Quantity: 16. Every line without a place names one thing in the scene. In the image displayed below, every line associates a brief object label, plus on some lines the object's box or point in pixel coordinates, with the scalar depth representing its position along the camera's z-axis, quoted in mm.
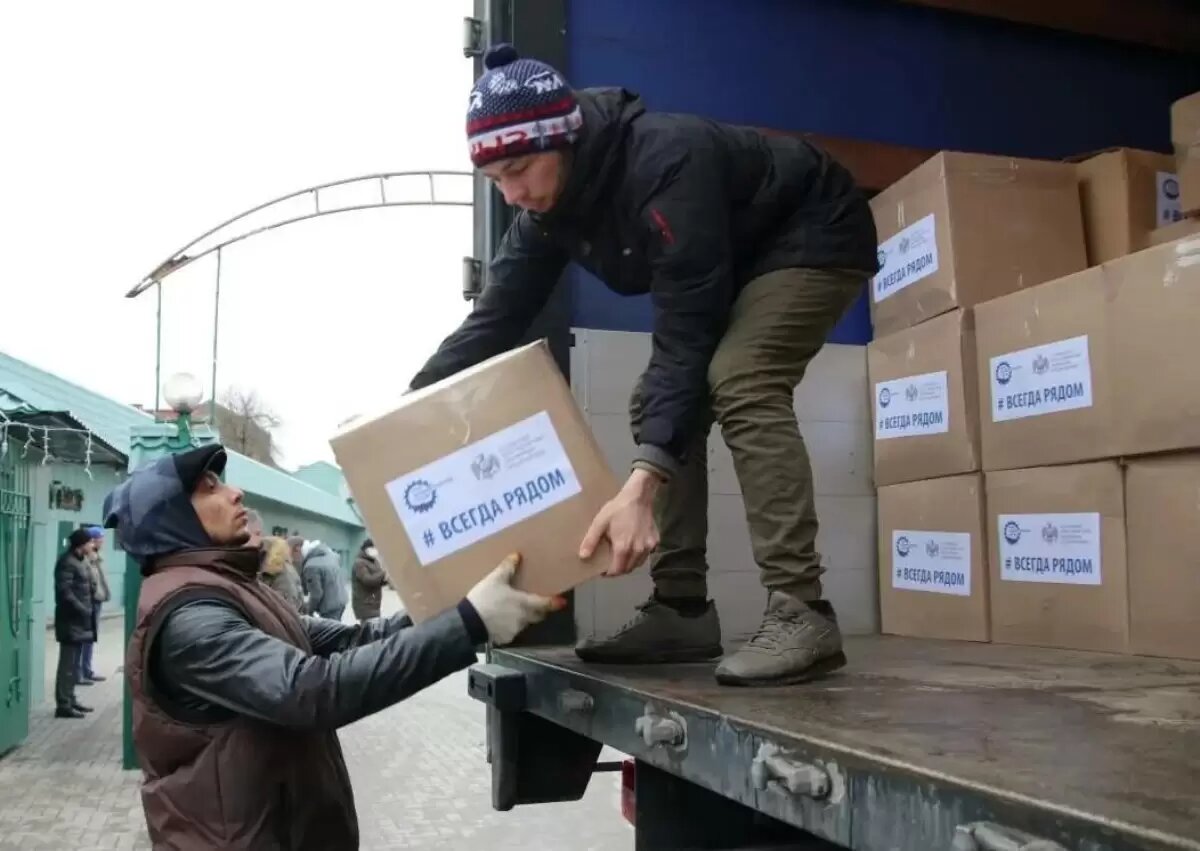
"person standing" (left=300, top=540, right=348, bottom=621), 10555
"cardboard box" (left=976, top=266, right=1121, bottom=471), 2578
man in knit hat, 1930
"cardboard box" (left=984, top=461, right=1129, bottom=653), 2557
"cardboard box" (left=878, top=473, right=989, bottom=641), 2924
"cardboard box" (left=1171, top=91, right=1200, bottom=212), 2750
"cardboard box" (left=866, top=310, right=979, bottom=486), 2979
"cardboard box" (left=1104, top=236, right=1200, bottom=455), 2350
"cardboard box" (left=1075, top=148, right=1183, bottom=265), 3176
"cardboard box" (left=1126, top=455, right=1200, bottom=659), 2385
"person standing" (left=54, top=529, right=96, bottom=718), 8766
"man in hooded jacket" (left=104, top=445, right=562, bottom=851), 1904
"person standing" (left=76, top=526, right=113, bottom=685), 9888
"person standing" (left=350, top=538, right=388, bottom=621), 11055
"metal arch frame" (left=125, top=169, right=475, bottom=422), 17328
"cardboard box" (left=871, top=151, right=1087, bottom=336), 3072
